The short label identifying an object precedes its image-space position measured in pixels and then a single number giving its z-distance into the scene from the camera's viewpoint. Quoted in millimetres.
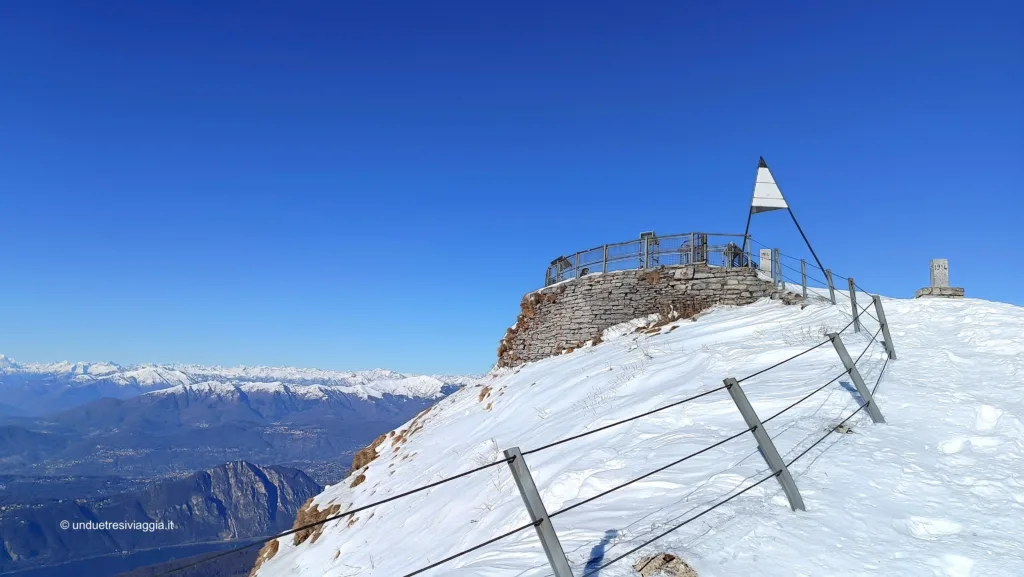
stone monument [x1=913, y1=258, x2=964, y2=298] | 15770
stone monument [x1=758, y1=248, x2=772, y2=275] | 22375
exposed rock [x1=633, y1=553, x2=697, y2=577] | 4258
